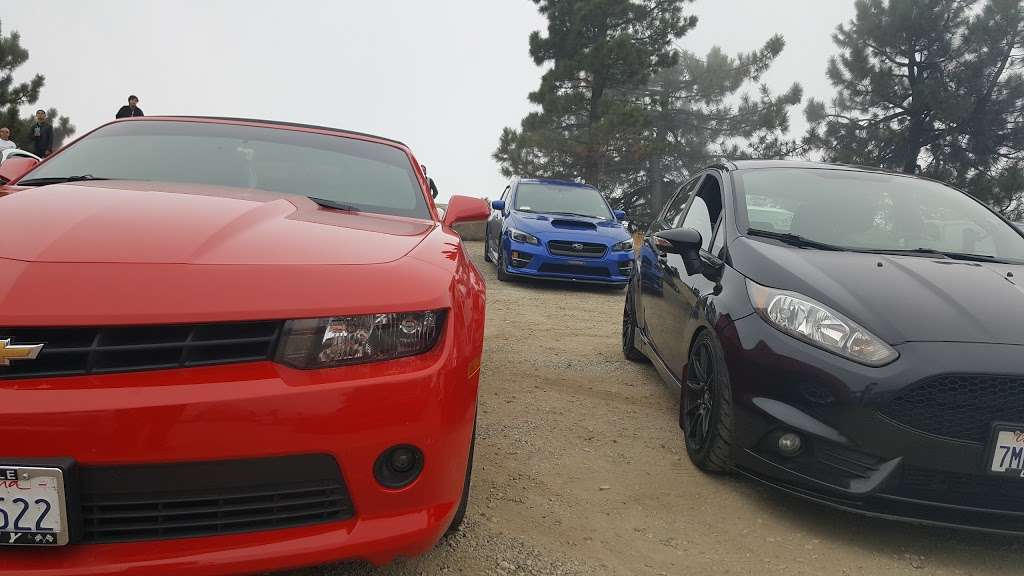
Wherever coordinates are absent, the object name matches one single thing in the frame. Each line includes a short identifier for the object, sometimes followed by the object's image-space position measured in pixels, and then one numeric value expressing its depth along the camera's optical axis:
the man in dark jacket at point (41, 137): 13.16
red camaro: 1.46
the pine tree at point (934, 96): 21.72
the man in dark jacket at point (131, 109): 12.46
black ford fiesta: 2.31
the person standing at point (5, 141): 11.29
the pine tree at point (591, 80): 21.39
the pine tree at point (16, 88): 24.34
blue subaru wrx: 8.75
